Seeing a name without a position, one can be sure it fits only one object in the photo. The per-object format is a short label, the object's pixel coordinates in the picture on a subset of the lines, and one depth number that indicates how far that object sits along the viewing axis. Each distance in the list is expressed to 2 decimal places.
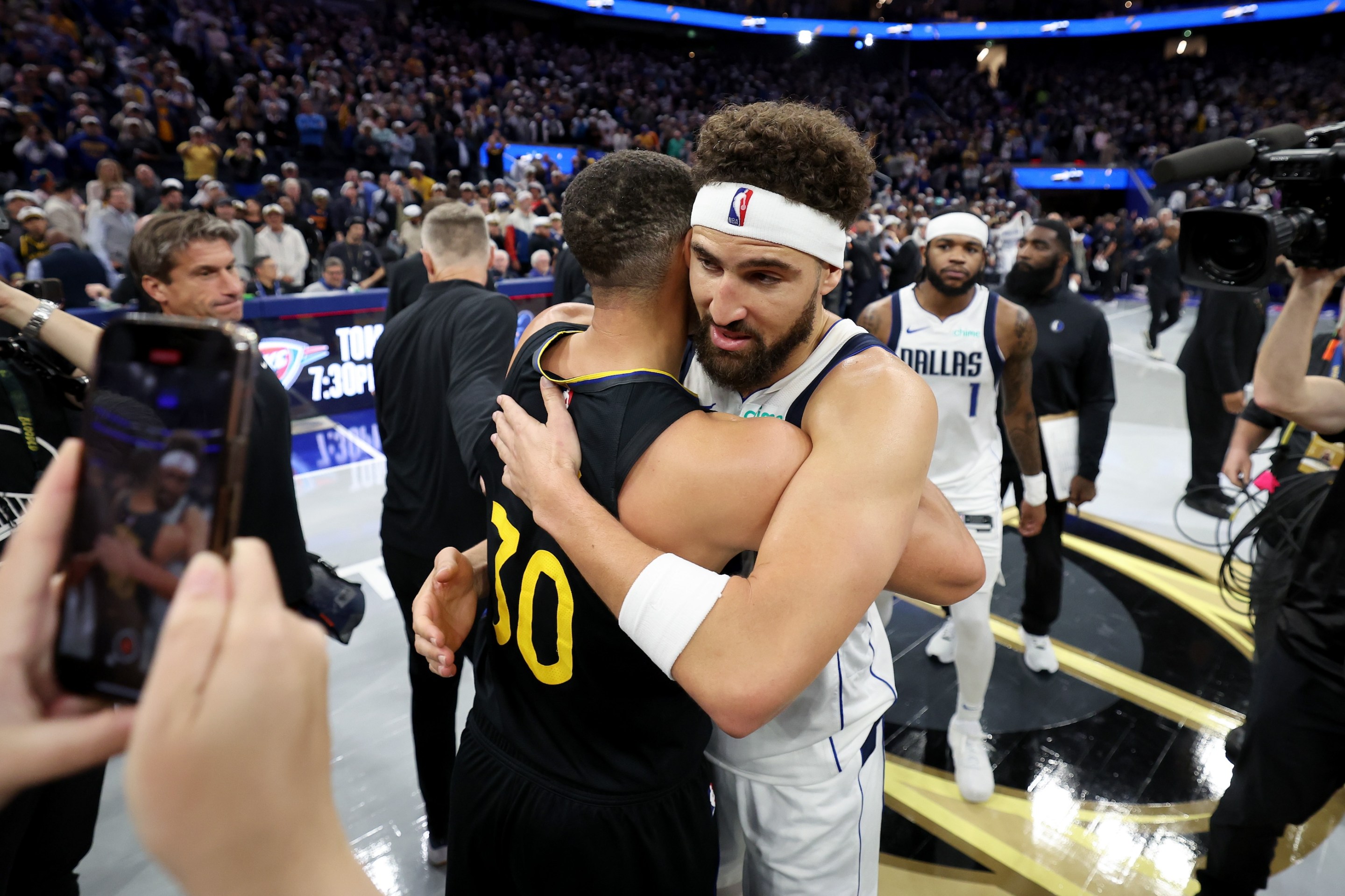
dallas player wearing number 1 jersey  3.16
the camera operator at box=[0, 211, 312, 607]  2.07
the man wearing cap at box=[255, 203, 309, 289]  9.15
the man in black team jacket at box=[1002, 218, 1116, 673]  3.81
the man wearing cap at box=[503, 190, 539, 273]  10.90
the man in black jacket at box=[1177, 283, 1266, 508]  5.75
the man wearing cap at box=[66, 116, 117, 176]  10.04
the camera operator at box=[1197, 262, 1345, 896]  2.04
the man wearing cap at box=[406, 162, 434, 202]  12.12
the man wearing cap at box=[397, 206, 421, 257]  9.14
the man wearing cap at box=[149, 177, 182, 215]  8.40
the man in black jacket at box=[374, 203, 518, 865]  2.69
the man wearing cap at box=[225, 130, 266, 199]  11.48
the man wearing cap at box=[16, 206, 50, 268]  7.30
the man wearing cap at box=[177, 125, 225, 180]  10.95
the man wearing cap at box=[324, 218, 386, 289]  9.54
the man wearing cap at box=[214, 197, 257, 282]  8.44
